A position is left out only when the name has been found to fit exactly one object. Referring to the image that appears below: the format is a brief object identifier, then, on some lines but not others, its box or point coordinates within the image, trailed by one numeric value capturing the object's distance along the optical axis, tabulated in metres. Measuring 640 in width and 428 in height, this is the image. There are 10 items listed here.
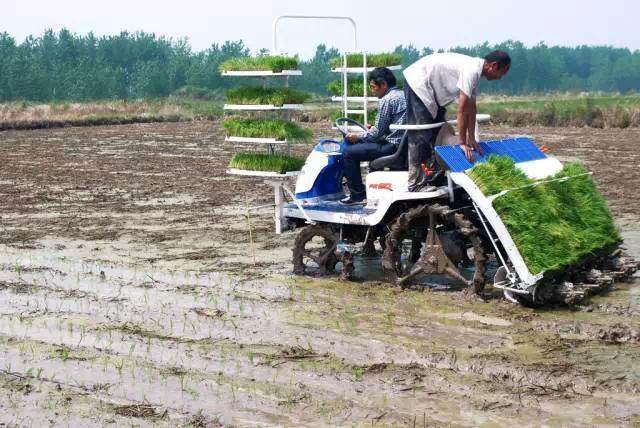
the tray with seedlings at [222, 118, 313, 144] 10.38
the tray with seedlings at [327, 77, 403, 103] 11.84
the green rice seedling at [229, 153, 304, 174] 10.38
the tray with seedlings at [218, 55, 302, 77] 10.41
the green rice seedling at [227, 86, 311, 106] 10.42
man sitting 9.64
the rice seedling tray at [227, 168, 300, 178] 10.33
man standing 8.91
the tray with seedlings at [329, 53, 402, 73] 11.23
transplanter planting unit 8.42
